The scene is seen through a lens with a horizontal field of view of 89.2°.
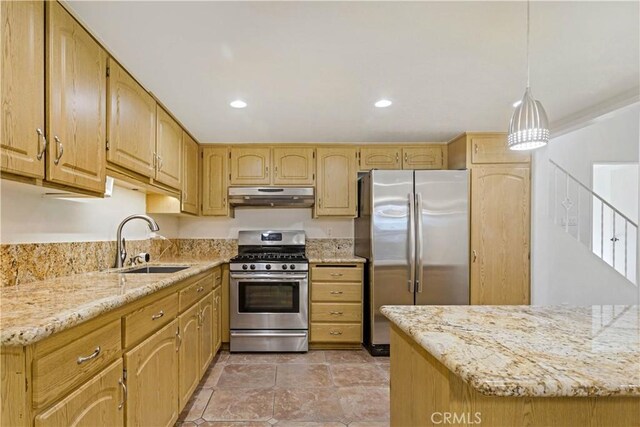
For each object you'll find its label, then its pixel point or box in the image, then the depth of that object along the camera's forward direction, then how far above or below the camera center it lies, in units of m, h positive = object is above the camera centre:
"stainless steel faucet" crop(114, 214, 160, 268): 2.34 -0.22
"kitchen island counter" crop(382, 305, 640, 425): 0.70 -0.36
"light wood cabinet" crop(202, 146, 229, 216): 3.66 +0.40
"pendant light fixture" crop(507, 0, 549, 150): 1.39 +0.41
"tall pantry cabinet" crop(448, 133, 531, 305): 3.20 -0.04
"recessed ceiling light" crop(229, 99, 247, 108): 2.47 +0.88
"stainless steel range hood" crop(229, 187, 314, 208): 3.54 +0.24
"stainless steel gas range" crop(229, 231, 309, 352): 3.25 -0.89
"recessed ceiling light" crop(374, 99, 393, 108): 2.48 +0.89
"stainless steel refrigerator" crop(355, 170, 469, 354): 3.15 -0.20
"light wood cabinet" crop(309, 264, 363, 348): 3.33 -0.91
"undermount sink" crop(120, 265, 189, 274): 2.58 -0.43
